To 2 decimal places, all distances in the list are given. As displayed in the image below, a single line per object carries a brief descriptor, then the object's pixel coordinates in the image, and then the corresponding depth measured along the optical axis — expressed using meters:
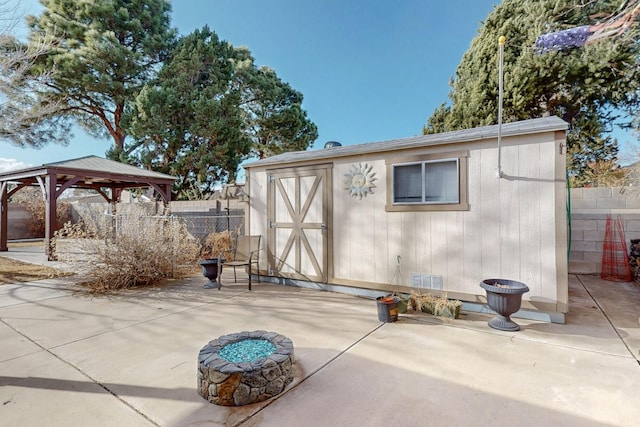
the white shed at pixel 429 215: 3.48
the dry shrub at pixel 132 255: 5.20
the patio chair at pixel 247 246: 5.63
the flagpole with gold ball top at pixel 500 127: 3.32
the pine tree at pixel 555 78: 9.22
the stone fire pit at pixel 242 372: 1.99
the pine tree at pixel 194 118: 12.52
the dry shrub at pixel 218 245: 7.68
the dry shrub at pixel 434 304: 3.71
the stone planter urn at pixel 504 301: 3.18
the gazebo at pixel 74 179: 7.89
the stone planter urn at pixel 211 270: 5.36
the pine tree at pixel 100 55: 12.21
